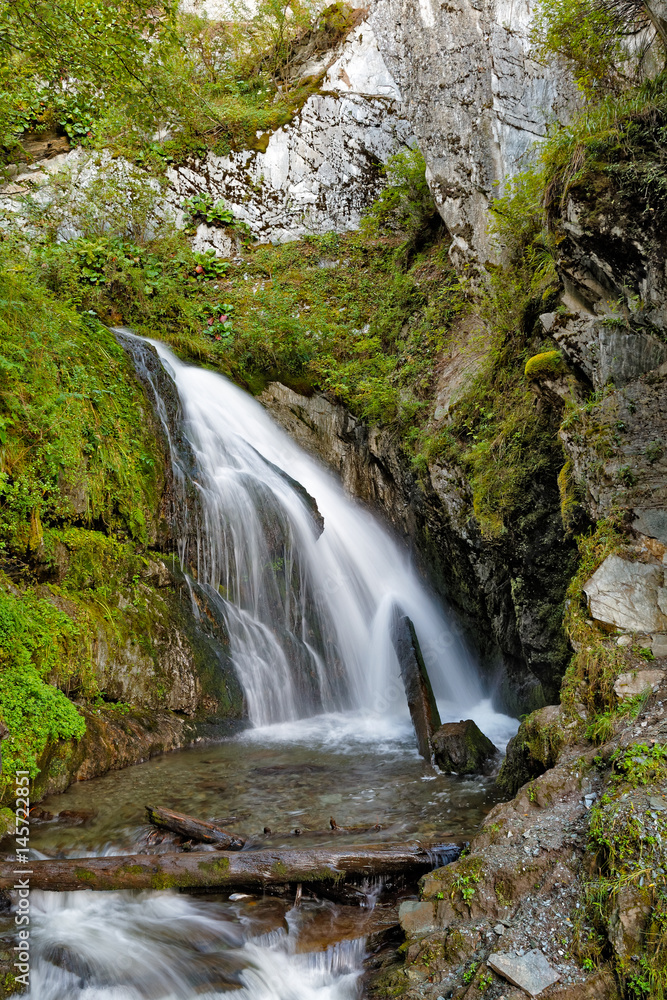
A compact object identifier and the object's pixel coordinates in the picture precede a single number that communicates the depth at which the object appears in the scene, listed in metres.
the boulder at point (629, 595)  4.07
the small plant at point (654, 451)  4.54
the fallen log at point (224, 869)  3.70
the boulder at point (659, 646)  3.90
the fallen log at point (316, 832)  4.40
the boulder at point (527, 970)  2.57
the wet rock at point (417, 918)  3.14
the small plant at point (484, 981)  2.63
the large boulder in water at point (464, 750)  5.70
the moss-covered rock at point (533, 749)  4.23
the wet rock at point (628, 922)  2.52
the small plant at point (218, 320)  12.41
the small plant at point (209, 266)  13.80
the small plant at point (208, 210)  14.45
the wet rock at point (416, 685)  6.37
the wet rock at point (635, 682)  3.73
